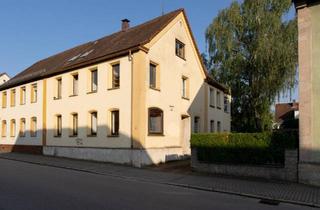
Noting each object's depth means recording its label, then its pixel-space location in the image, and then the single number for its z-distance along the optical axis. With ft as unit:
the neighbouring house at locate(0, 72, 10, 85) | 120.11
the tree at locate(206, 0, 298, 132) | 64.77
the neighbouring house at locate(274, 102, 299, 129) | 135.31
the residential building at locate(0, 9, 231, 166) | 43.88
